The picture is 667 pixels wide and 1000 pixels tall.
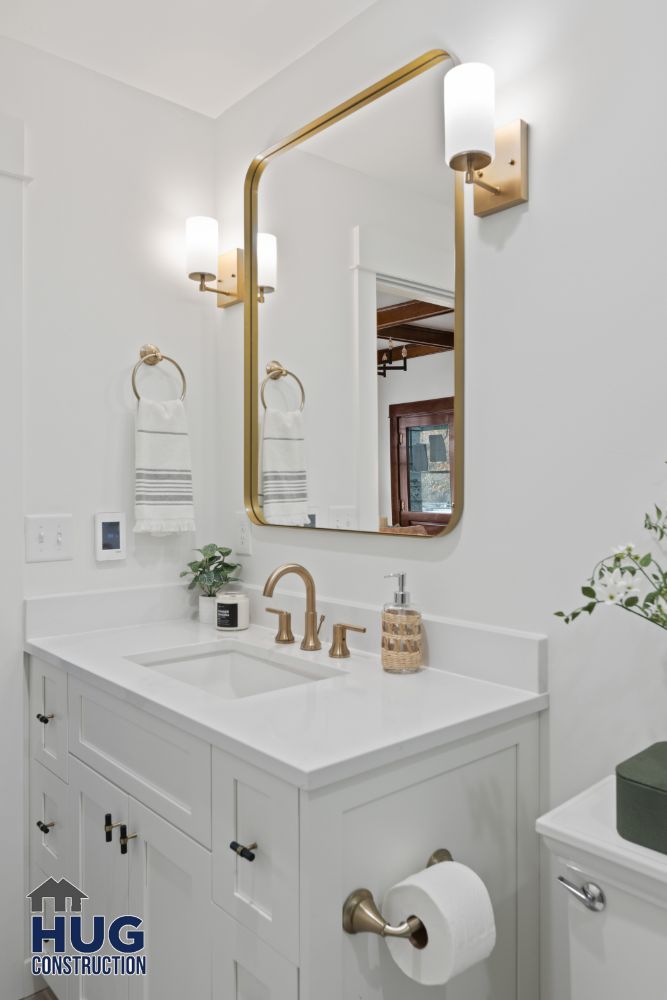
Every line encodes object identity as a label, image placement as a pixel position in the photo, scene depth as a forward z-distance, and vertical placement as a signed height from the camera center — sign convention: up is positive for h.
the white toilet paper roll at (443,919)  1.00 -0.61
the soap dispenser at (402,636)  1.49 -0.29
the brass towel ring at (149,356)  2.01 +0.39
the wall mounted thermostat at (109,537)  1.94 -0.12
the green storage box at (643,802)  0.96 -0.42
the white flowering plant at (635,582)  1.06 -0.14
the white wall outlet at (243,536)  2.07 -0.12
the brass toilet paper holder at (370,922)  1.02 -0.61
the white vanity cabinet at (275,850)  1.03 -0.59
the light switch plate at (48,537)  1.82 -0.11
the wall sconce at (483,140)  1.32 +0.65
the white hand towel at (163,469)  1.96 +0.07
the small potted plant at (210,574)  2.02 -0.23
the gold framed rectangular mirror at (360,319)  1.53 +0.41
